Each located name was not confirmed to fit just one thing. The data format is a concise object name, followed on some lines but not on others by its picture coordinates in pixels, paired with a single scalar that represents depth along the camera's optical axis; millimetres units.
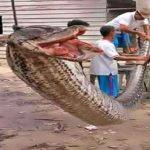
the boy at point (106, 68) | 6617
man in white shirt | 7477
